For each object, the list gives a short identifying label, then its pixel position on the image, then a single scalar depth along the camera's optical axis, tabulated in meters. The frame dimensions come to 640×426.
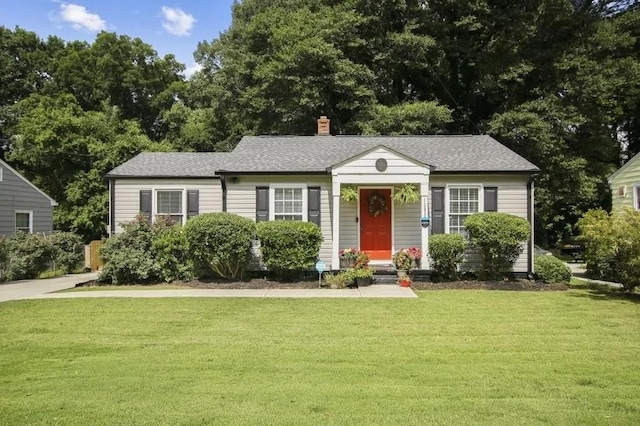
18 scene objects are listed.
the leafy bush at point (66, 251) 16.84
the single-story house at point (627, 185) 15.12
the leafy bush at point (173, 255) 13.09
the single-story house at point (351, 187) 13.49
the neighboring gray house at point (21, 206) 18.27
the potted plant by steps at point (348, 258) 13.12
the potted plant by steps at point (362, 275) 12.45
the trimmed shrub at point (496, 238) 12.68
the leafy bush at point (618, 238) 10.46
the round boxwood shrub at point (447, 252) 12.86
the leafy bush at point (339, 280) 12.37
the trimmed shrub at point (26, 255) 15.12
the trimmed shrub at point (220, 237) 12.55
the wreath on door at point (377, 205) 14.27
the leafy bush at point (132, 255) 13.00
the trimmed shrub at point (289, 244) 12.78
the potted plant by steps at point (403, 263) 13.03
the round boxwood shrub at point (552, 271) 13.15
